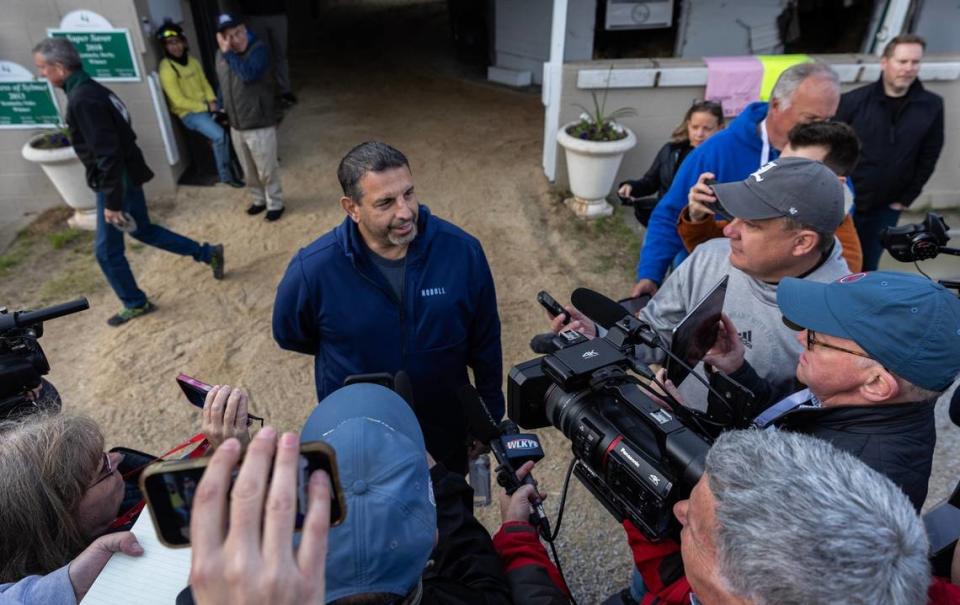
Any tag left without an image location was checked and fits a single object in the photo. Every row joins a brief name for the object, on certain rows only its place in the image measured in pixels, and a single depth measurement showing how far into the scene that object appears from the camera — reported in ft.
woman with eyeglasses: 4.65
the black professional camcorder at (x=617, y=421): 4.27
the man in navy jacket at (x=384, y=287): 7.32
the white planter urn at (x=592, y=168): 17.81
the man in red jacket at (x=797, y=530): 2.95
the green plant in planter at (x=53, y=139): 18.39
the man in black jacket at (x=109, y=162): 12.82
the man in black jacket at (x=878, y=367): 4.49
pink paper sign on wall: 18.25
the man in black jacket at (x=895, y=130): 13.00
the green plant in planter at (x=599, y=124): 18.28
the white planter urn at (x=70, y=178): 17.95
